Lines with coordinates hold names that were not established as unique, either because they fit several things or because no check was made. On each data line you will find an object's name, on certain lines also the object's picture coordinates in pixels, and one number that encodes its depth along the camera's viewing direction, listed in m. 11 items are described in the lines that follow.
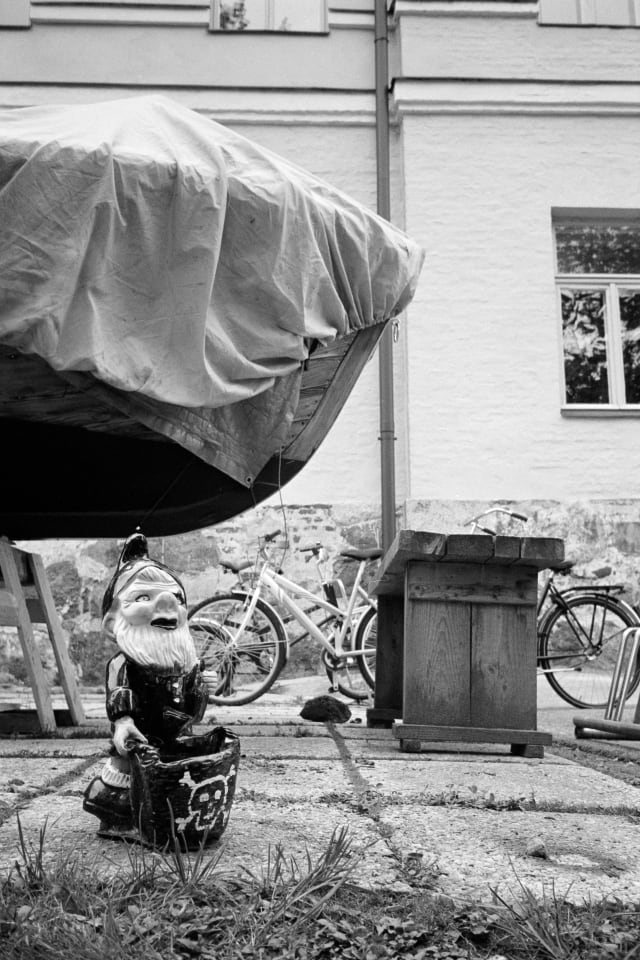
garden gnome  1.77
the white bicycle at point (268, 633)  6.48
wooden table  3.45
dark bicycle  6.79
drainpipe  7.52
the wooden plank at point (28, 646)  3.77
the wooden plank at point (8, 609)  3.74
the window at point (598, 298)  8.05
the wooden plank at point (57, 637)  4.07
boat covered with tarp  1.72
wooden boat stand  3.78
